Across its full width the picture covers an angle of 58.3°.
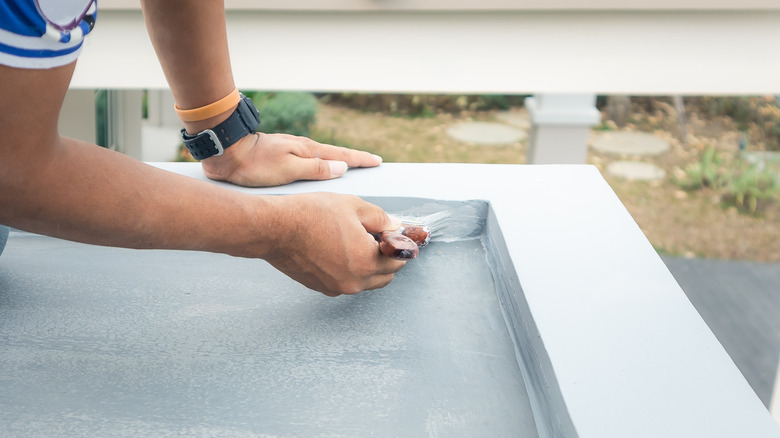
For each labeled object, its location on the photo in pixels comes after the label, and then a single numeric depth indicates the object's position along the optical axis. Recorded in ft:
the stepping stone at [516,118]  27.63
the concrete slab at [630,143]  25.83
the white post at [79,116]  15.98
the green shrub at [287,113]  25.43
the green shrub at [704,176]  23.50
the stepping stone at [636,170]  23.81
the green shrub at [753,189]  22.76
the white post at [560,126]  14.88
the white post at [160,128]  23.00
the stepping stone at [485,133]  26.03
